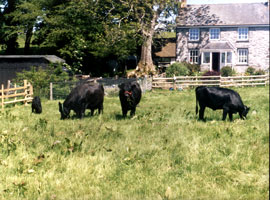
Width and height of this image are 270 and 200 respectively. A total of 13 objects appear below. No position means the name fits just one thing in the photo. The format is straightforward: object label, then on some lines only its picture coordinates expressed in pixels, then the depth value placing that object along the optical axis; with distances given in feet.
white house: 111.45
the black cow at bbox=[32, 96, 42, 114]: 42.46
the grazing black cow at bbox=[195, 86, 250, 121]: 29.36
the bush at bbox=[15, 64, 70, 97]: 62.28
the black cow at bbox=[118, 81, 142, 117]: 32.07
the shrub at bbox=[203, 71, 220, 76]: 84.71
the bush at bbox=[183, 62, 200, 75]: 111.45
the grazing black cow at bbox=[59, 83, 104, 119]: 34.48
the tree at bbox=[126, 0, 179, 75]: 83.56
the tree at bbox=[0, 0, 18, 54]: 81.33
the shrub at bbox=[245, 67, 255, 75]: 91.70
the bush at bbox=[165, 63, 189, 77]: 90.32
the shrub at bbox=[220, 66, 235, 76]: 93.56
